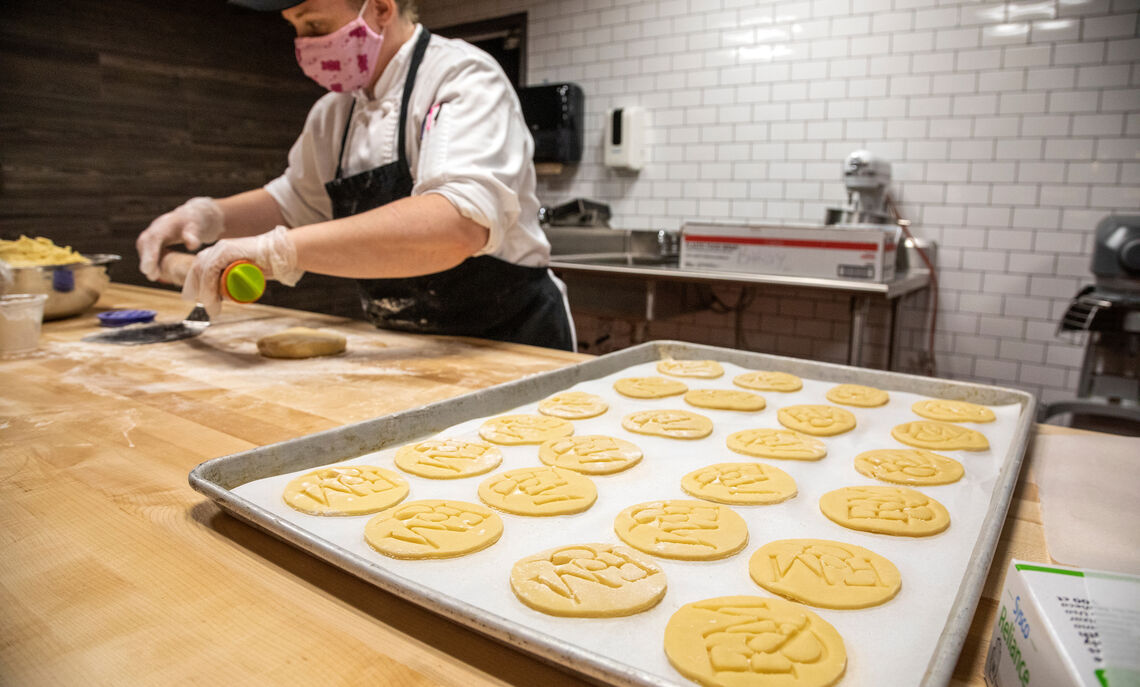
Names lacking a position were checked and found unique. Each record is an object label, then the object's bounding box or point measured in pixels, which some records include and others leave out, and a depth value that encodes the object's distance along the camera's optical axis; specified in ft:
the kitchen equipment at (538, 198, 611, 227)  15.64
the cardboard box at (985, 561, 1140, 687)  1.43
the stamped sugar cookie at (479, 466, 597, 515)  2.99
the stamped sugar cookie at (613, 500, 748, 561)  2.64
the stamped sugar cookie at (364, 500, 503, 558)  2.57
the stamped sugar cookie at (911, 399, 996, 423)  4.11
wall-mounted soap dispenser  15.20
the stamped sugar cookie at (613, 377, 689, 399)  4.67
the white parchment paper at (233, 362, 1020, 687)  2.10
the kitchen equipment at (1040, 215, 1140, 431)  9.02
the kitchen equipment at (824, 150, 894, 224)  11.67
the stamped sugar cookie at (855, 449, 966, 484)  3.33
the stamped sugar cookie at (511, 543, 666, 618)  2.21
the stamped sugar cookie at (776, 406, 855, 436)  3.99
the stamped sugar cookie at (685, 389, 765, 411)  4.43
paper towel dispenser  15.81
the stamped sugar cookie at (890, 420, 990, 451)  3.71
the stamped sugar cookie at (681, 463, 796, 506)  3.13
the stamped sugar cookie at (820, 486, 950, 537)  2.81
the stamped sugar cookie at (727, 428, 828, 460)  3.63
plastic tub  5.49
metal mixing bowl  6.68
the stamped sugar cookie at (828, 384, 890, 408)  4.46
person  5.31
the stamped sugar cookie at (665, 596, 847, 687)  1.86
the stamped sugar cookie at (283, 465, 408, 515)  2.89
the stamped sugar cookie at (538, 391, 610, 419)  4.23
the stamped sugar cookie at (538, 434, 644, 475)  3.46
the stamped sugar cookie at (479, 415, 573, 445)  3.78
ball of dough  5.54
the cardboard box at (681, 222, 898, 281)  10.36
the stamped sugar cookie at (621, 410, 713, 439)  3.95
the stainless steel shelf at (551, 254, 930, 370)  10.41
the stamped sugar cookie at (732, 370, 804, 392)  4.81
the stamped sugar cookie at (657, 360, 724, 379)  5.13
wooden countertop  1.87
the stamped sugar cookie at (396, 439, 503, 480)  3.34
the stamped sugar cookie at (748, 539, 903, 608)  2.29
